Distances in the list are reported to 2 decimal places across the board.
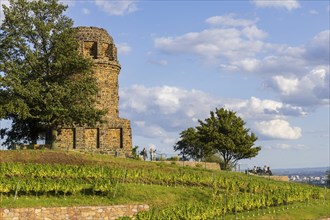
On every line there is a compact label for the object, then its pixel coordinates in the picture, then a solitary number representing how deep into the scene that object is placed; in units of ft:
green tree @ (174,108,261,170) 203.67
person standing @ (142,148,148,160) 170.76
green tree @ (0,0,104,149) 144.77
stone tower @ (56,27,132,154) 171.63
